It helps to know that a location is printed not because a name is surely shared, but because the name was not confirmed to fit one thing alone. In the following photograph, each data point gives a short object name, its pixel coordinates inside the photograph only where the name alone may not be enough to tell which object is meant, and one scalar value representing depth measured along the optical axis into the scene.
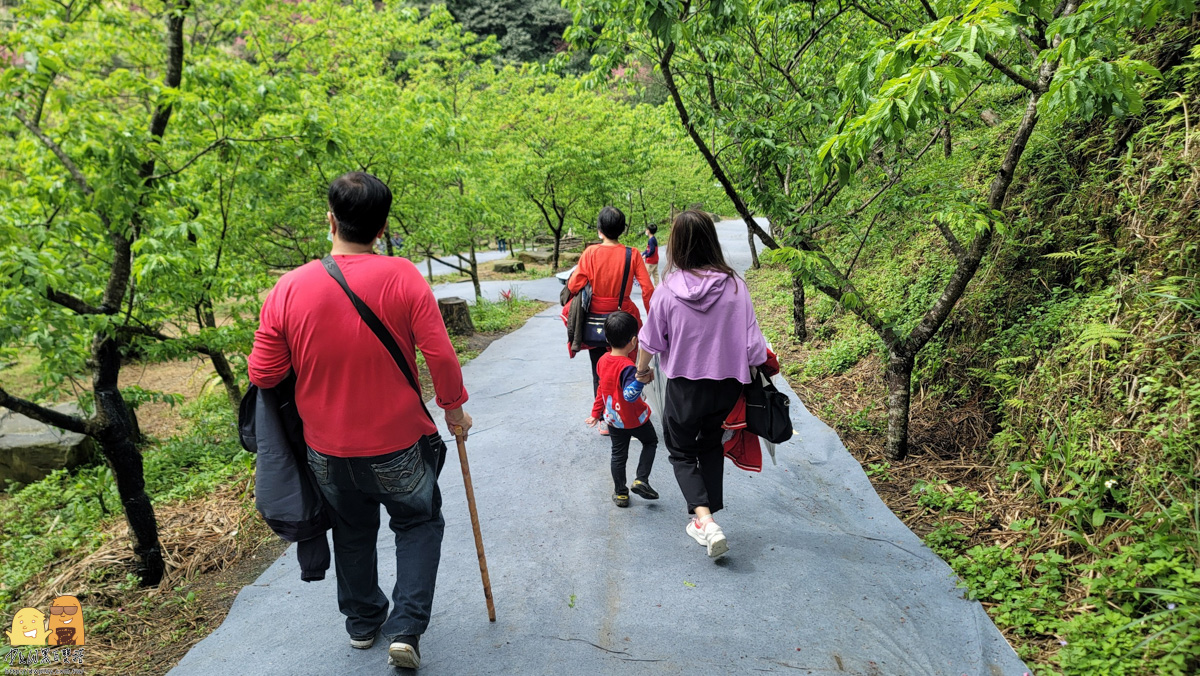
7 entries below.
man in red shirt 2.15
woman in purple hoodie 2.97
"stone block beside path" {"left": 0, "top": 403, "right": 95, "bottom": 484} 7.09
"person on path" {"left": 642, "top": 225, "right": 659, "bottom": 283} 9.54
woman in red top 4.34
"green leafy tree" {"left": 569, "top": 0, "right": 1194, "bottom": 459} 2.36
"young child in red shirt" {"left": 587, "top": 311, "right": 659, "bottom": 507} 3.54
